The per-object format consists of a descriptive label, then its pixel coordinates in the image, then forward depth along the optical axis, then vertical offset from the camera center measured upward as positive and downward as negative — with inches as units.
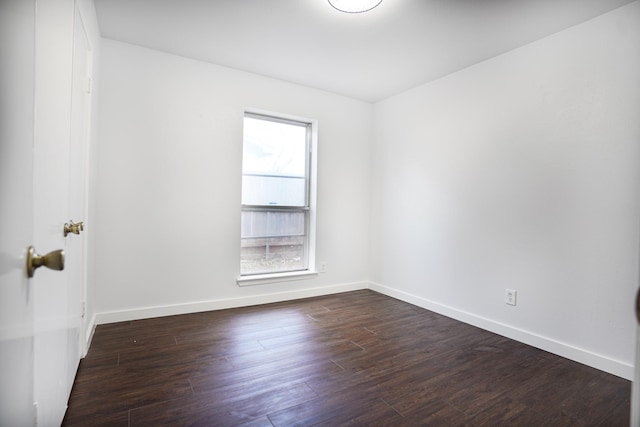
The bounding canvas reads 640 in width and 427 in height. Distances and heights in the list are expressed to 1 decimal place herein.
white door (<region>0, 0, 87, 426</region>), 26.5 -0.8
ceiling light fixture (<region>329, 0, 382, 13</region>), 84.4 +53.4
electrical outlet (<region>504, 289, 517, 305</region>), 106.9 -28.3
